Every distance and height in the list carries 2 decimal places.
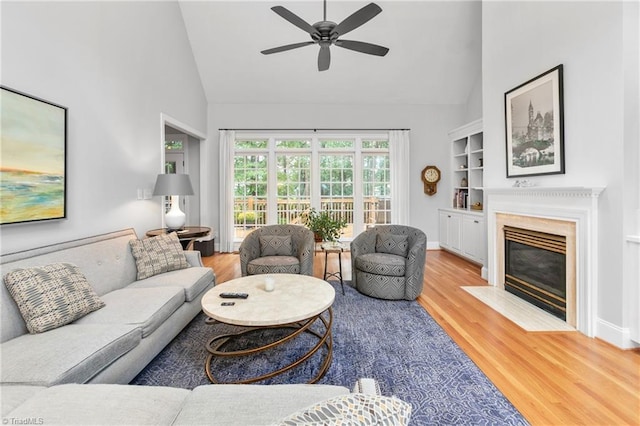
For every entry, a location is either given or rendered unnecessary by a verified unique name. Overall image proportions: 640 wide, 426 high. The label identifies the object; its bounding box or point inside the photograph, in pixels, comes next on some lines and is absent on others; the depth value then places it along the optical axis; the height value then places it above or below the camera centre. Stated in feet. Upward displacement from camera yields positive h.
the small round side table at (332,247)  12.31 -1.54
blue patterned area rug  5.61 -3.61
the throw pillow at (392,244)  12.23 -1.42
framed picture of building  9.44 +2.88
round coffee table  6.11 -2.12
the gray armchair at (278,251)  11.34 -1.66
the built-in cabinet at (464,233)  15.40 -1.38
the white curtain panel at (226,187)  19.97 +1.60
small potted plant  12.89 -0.77
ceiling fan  8.76 +5.59
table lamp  12.01 +0.87
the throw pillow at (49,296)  5.75 -1.69
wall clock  20.36 +2.20
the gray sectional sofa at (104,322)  4.76 -2.28
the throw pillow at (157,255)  9.49 -1.43
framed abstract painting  6.64 +1.30
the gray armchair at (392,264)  11.10 -2.05
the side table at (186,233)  11.88 -0.89
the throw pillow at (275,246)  12.75 -1.51
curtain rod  20.31 +5.46
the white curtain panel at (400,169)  20.13 +2.74
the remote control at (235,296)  7.21 -2.05
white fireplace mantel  8.31 -0.43
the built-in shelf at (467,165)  17.67 +2.75
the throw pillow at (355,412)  1.86 -1.32
